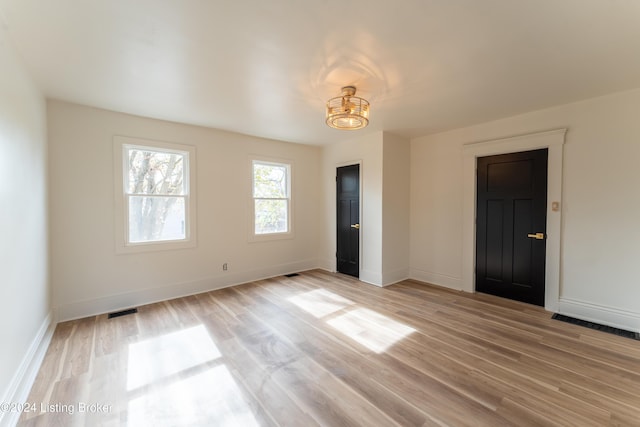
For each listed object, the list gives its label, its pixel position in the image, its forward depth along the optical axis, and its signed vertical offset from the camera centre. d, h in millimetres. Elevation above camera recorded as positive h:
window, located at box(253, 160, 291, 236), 4789 +192
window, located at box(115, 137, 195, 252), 3475 +200
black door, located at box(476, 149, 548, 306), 3453 -245
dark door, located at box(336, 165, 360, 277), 4805 -214
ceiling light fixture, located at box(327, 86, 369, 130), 2660 +1013
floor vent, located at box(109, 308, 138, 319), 3230 -1308
